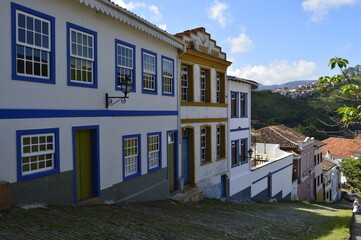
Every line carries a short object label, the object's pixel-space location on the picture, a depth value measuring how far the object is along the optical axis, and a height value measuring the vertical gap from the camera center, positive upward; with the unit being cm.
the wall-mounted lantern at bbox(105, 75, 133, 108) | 968 +79
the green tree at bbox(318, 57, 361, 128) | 500 +51
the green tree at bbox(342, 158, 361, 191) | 4044 -682
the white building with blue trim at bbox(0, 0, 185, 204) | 730 +40
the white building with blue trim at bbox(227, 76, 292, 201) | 1914 -297
